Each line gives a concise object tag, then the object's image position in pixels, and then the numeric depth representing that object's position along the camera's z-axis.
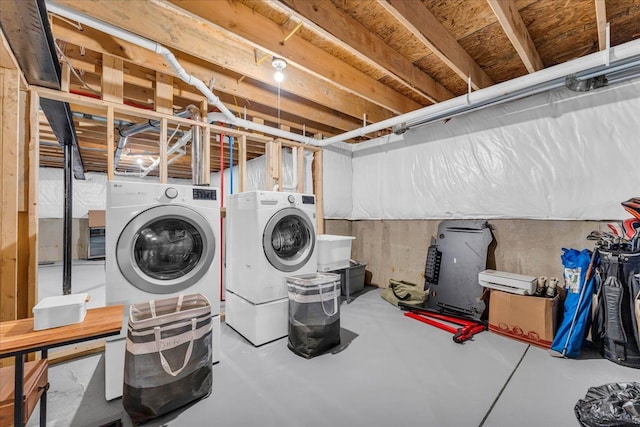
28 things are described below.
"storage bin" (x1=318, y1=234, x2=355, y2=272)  3.12
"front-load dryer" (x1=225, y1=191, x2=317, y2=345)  2.41
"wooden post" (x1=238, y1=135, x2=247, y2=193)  3.11
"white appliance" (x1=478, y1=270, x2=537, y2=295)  2.41
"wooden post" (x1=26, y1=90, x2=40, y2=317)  1.98
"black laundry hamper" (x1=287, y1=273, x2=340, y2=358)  2.17
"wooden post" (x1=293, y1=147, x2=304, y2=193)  3.67
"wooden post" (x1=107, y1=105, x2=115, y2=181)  2.17
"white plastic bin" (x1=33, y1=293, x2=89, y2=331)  1.22
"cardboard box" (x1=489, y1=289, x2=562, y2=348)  2.28
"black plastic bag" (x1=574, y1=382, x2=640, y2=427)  1.39
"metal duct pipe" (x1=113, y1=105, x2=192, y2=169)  2.82
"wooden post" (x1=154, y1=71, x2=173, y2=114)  2.58
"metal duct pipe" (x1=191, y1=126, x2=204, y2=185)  2.71
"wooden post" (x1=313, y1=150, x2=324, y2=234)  3.92
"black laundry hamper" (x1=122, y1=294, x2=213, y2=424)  1.46
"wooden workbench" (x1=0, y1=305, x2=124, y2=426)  1.04
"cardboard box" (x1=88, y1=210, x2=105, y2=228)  6.62
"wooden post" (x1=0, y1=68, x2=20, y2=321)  1.83
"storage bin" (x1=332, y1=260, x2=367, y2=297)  3.76
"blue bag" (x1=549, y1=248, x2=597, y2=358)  2.10
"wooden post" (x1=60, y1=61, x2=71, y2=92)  2.14
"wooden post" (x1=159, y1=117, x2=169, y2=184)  2.45
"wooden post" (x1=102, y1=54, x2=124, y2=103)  2.31
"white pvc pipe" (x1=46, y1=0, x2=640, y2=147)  1.75
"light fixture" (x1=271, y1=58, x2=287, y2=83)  2.43
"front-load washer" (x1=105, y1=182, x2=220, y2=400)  1.75
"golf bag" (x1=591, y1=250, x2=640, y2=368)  1.98
